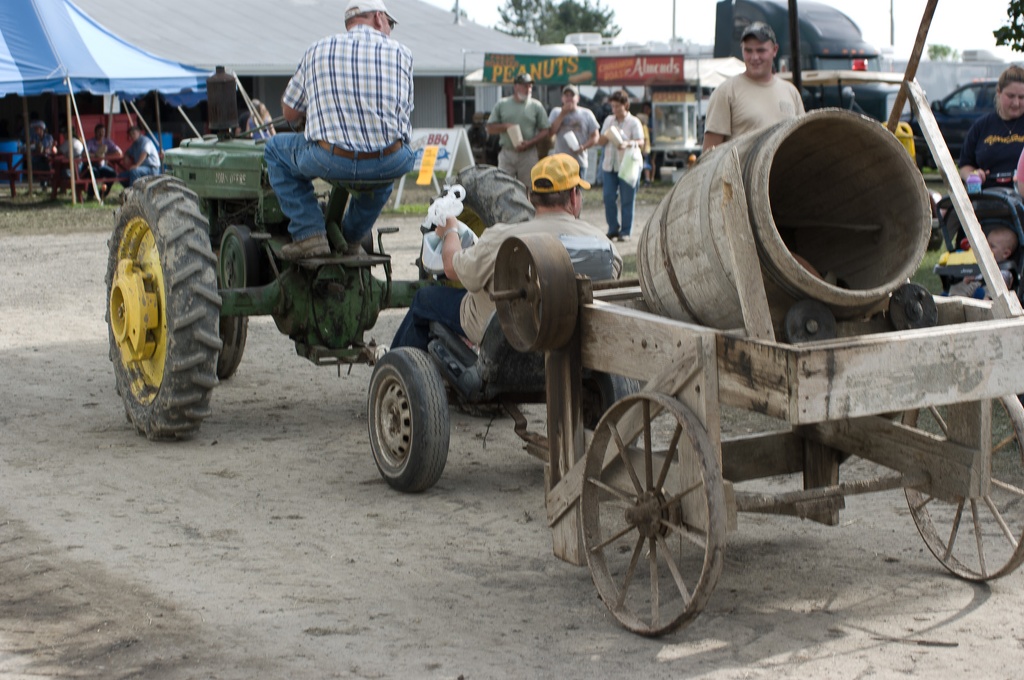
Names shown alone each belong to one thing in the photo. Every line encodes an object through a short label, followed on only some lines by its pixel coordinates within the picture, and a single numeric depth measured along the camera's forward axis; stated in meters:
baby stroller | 12.79
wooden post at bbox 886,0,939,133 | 9.07
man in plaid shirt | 11.95
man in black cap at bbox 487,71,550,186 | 28.89
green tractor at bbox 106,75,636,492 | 10.53
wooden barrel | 7.31
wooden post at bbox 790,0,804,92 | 17.66
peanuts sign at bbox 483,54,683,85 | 50.46
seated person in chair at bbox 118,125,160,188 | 41.35
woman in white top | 29.75
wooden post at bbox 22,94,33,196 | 42.47
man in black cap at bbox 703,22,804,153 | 13.28
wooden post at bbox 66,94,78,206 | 38.44
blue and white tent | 37.33
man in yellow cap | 10.02
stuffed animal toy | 11.21
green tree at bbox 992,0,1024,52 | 15.98
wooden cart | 7.00
